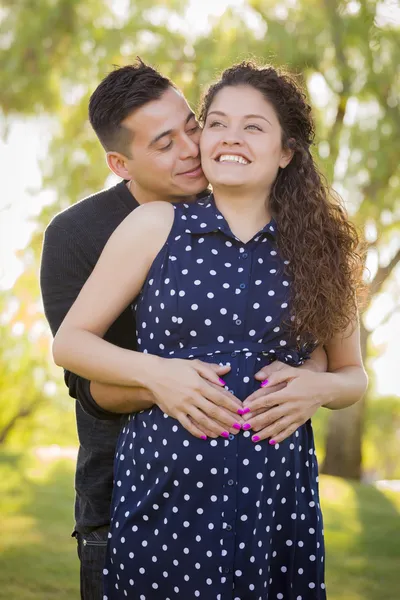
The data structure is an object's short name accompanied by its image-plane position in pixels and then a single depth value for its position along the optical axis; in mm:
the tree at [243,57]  8203
